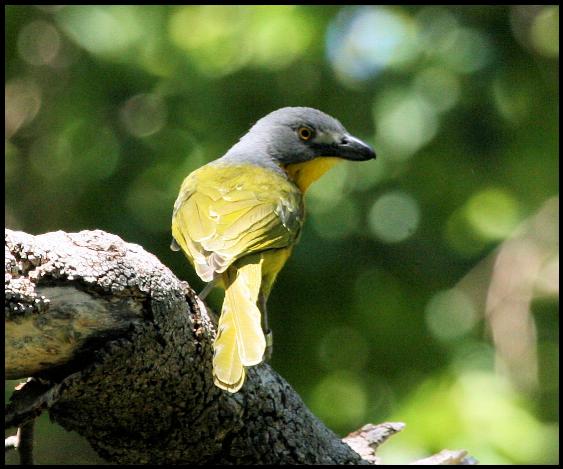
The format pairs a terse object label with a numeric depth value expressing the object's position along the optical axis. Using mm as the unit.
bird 6801
